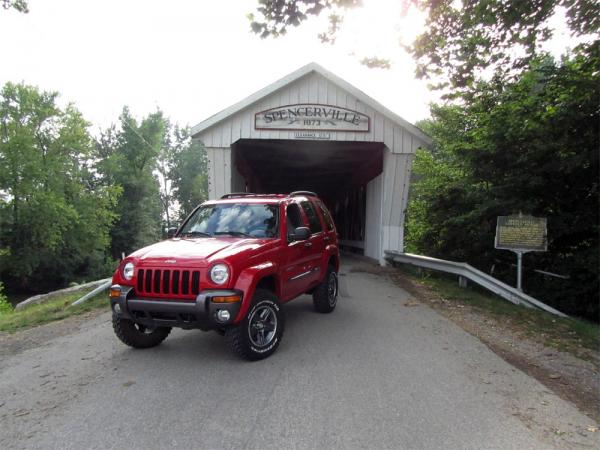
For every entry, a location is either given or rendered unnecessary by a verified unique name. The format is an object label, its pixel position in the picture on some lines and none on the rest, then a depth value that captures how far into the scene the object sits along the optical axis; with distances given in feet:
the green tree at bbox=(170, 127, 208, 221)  224.12
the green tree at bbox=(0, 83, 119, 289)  101.45
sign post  29.17
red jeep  15.01
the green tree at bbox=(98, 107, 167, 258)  144.87
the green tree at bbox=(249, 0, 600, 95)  24.86
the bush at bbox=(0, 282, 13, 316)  63.87
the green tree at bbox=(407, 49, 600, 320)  29.48
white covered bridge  43.06
